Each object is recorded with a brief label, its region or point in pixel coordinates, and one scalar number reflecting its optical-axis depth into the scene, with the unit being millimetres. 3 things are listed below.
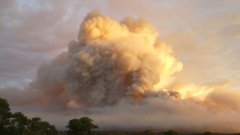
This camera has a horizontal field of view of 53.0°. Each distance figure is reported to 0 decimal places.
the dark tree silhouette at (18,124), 34515
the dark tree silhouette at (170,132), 53394
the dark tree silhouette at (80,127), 42635
